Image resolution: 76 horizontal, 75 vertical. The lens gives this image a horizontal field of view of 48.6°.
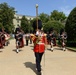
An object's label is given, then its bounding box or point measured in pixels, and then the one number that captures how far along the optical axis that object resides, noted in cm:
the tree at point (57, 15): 3475
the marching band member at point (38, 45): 310
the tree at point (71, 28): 653
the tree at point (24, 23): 4177
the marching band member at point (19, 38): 574
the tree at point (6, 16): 2844
